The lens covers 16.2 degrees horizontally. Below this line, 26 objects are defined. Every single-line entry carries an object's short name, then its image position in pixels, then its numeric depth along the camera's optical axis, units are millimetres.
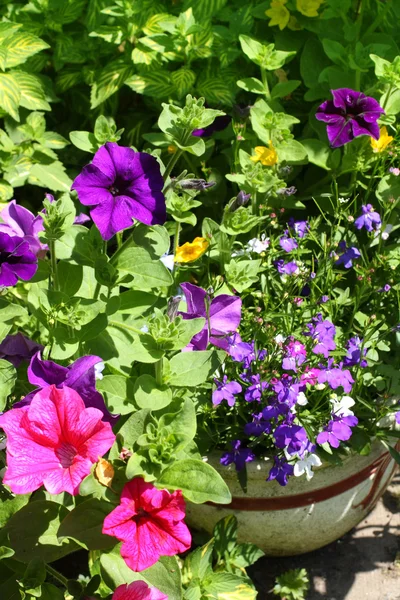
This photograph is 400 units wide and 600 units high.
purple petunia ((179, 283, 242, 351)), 1089
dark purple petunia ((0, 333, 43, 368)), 1062
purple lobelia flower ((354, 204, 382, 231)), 1166
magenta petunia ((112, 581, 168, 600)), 968
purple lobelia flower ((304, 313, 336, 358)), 1081
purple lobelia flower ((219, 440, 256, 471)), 1107
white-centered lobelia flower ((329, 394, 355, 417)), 1090
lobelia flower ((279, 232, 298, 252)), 1150
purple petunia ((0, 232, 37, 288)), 993
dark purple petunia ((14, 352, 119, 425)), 978
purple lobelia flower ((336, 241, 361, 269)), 1164
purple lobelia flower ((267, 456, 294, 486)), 1093
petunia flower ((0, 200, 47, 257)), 1077
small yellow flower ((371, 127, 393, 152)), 1203
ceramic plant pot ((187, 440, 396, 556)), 1146
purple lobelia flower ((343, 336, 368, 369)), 1099
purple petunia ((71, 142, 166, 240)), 992
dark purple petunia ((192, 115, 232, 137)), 1264
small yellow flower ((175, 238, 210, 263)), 1138
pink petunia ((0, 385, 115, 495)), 938
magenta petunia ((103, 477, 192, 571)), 937
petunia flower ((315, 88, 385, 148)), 1169
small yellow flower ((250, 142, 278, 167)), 1197
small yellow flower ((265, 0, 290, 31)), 1274
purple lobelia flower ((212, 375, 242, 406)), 1079
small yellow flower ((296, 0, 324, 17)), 1274
